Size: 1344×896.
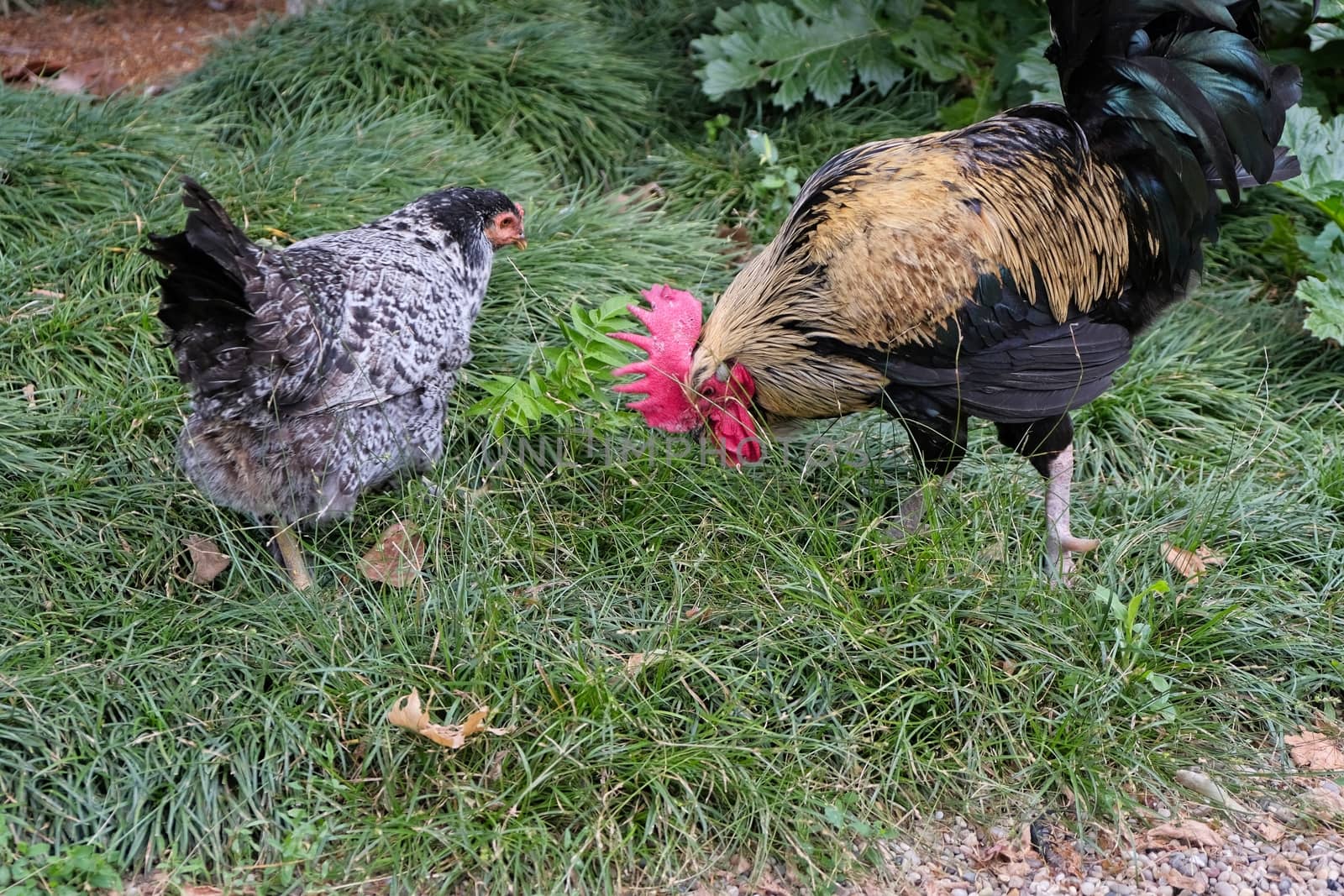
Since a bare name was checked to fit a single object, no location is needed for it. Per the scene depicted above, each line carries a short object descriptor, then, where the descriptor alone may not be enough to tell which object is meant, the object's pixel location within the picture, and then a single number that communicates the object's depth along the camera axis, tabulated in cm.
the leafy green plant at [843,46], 598
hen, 326
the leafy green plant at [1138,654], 338
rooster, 352
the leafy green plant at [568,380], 388
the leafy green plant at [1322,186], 473
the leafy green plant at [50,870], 273
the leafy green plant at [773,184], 577
